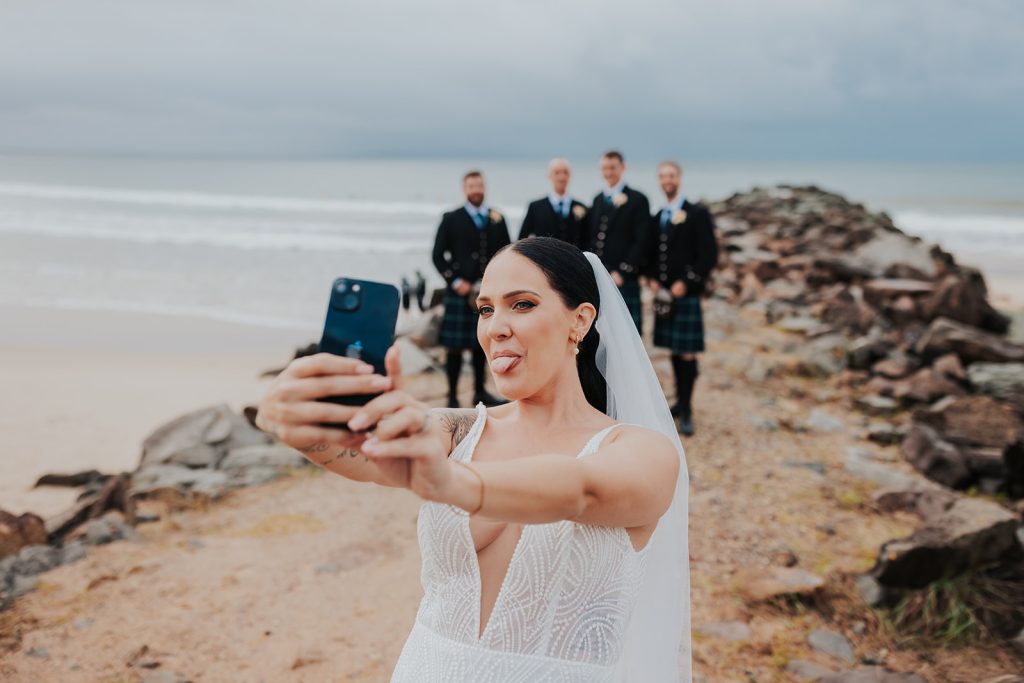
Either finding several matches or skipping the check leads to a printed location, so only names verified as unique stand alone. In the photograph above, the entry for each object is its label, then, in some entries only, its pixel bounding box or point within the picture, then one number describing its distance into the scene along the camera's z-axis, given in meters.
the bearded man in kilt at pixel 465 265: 7.72
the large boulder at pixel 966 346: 9.23
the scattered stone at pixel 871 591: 4.51
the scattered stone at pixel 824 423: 7.61
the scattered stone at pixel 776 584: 4.52
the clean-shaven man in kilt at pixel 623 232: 7.49
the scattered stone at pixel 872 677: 3.69
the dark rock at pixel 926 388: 8.20
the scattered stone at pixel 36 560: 4.90
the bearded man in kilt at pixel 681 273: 7.32
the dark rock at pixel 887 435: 7.29
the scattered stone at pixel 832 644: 4.10
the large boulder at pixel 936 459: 6.35
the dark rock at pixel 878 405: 8.09
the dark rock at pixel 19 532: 5.16
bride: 1.75
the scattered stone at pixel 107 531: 5.27
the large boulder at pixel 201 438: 6.60
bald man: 7.61
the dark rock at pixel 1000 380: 8.30
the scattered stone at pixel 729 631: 4.20
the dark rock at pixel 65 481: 6.64
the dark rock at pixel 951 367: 8.79
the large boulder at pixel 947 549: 4.43
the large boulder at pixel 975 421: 7.12
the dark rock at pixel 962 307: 11.30
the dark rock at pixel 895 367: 8.97
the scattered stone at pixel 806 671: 3.88
